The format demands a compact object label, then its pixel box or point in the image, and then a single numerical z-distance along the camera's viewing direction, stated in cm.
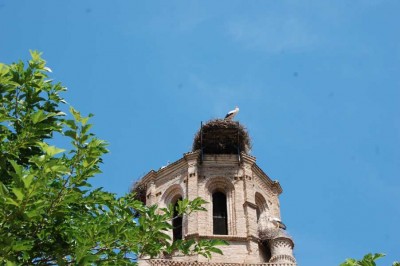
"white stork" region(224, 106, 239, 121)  2638
